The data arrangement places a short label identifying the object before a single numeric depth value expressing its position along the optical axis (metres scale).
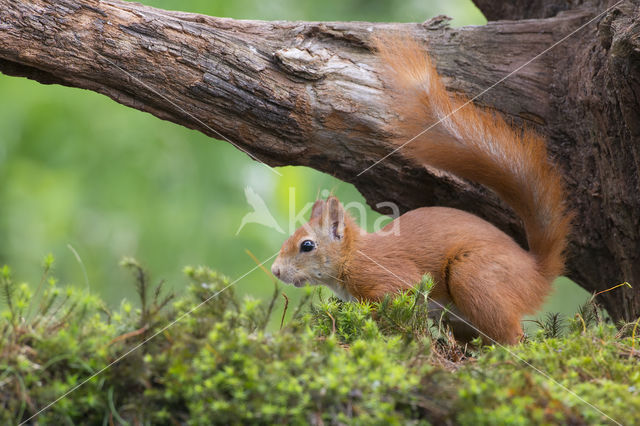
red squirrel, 4.56
